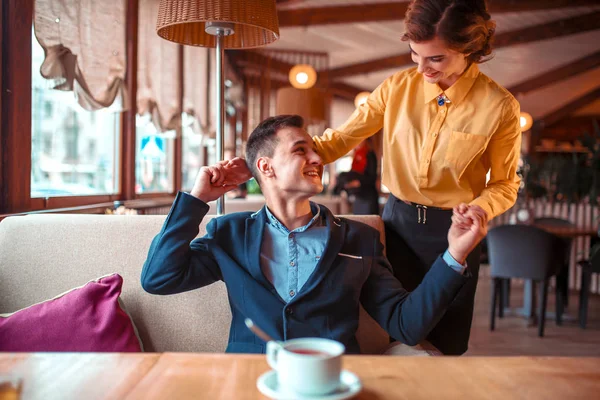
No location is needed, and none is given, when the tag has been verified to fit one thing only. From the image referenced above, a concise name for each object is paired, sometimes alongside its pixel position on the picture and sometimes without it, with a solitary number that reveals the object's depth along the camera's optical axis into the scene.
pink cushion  1.62
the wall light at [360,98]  9.05
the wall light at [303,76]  7.25
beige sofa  1.84
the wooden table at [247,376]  0.91
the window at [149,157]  5.17
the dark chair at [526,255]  4.46
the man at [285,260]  1.58
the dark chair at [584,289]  4.66
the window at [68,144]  3.01
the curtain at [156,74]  4.82
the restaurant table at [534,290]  4.80
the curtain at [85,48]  2.88
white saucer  0.86
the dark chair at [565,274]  4.80
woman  1.85
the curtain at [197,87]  6.40
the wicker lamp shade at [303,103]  6.46
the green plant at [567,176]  5.71
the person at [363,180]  6.27
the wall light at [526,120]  8.12
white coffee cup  0.83
